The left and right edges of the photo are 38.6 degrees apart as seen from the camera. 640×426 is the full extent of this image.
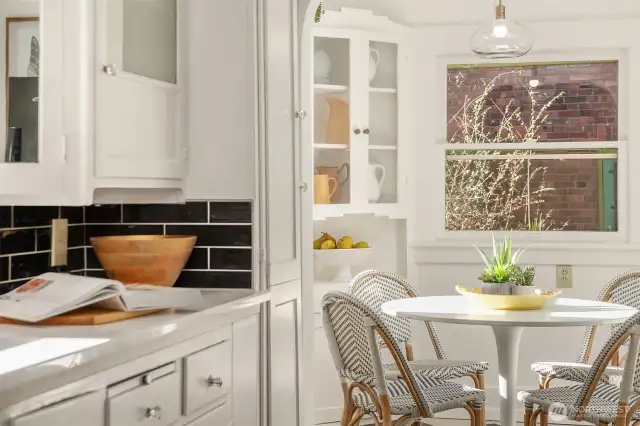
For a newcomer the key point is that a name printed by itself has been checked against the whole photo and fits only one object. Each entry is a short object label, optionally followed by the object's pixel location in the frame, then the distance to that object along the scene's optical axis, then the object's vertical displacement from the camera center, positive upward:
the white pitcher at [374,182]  4.97 +0.18
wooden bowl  2.91 -0.14
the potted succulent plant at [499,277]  3.63 -0.25
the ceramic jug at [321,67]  4.89 +0.79
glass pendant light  3.63 +0.70
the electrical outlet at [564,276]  4.96 -0.34
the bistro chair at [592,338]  4.07 -0.59
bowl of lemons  4.90 -0.21
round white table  3.33 -0.38
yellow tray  3.59 -0.34
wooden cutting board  2.25 -0.26
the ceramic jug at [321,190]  4.83 +0.13
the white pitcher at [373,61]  4.98 +0.84
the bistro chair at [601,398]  3.21 -0.71
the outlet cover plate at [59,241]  2.88 -0.08
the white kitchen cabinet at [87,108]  2.29 +0.29
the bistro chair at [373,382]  3.34 -0.64
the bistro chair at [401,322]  4.07 -0.51
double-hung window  5.04 +0.39
